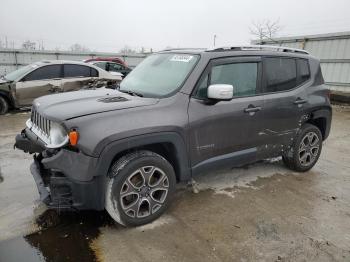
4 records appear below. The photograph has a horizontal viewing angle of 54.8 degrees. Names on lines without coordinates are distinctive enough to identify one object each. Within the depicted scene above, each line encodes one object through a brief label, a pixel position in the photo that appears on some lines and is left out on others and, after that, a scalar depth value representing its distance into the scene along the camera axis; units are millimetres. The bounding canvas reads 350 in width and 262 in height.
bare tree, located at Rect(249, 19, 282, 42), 31222
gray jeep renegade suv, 3105
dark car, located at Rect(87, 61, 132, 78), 15255
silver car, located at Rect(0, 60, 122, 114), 9383
